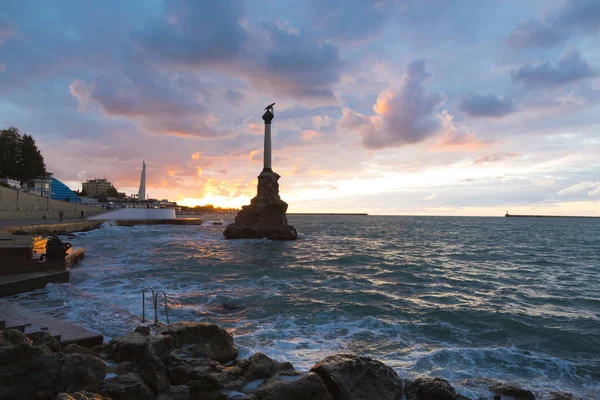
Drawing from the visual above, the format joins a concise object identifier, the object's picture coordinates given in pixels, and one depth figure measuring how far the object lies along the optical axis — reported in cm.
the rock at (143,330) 797
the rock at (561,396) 690
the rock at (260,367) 638
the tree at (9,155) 6538
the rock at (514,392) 683
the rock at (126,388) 532
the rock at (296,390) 546
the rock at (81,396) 442
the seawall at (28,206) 4428
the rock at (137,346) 673
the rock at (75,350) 662
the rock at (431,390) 617
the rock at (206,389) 564
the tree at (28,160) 6762
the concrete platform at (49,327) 758
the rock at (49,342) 682
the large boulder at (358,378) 596
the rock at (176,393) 558
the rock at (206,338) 748
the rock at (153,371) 593
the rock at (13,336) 632
